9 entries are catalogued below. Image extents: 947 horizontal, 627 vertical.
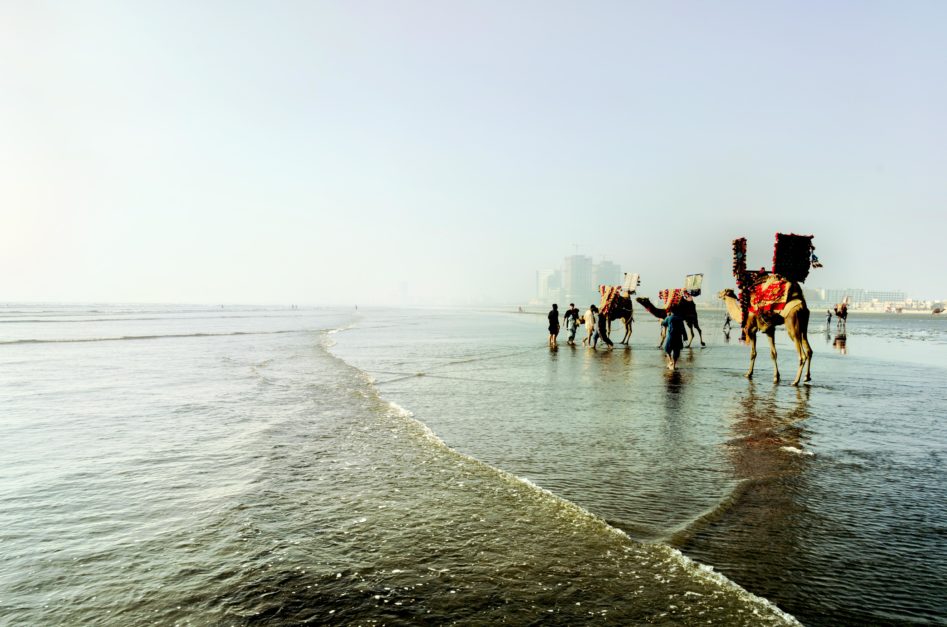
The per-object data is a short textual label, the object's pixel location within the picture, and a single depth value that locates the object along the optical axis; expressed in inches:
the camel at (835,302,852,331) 1670.8
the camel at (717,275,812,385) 501.4
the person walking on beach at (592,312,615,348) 987.3
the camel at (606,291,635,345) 1023.0
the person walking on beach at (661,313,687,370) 640.4
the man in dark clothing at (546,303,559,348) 1026.7
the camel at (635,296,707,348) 746.6
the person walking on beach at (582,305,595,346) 988.9
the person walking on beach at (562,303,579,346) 1067.8
